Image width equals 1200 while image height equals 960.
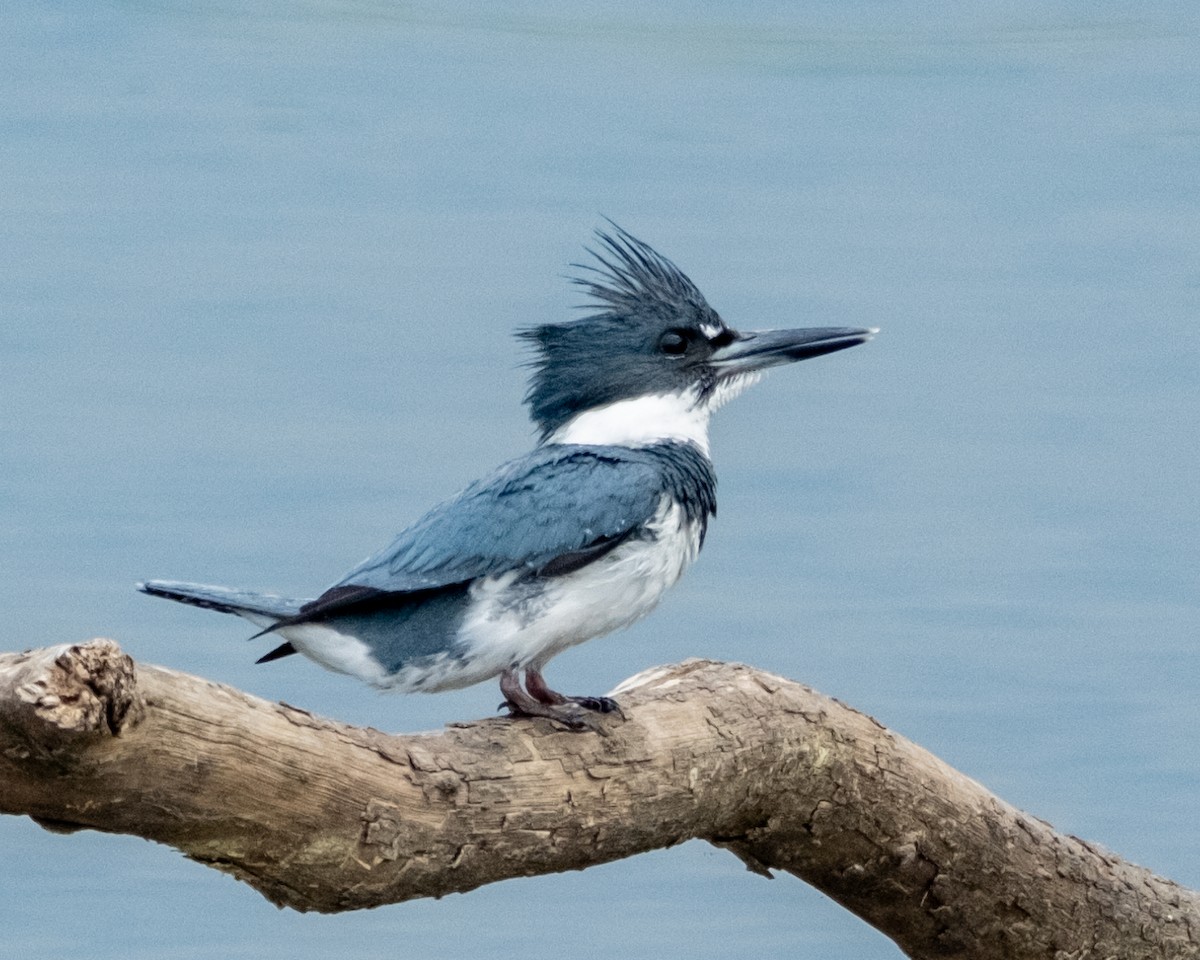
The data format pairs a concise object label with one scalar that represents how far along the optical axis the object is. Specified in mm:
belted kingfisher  6160
